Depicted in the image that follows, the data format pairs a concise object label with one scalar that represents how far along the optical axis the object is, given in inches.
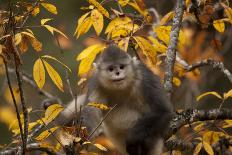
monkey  400.5
